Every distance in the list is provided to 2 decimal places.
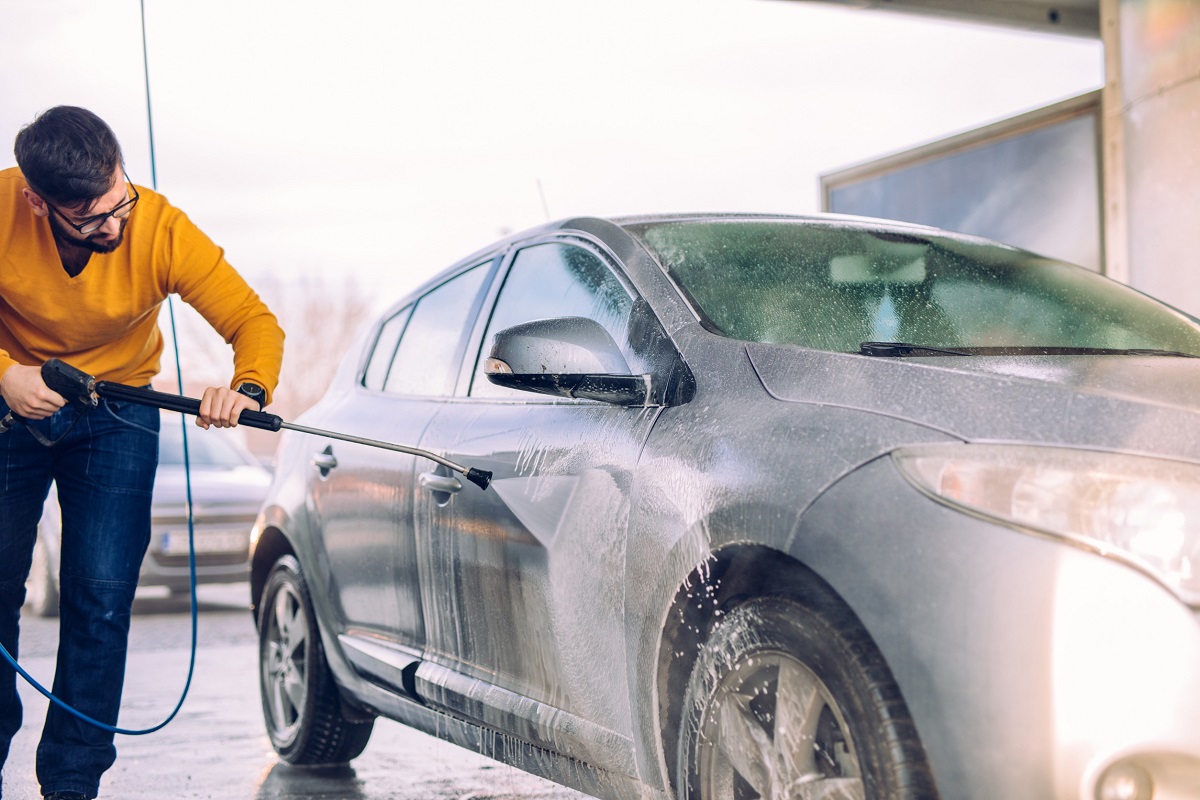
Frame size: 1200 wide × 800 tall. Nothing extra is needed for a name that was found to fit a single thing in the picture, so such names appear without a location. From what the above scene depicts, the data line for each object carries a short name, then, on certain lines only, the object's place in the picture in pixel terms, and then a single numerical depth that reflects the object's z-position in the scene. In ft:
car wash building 25.00
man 12.75
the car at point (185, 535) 38.27
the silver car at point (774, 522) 7.06
